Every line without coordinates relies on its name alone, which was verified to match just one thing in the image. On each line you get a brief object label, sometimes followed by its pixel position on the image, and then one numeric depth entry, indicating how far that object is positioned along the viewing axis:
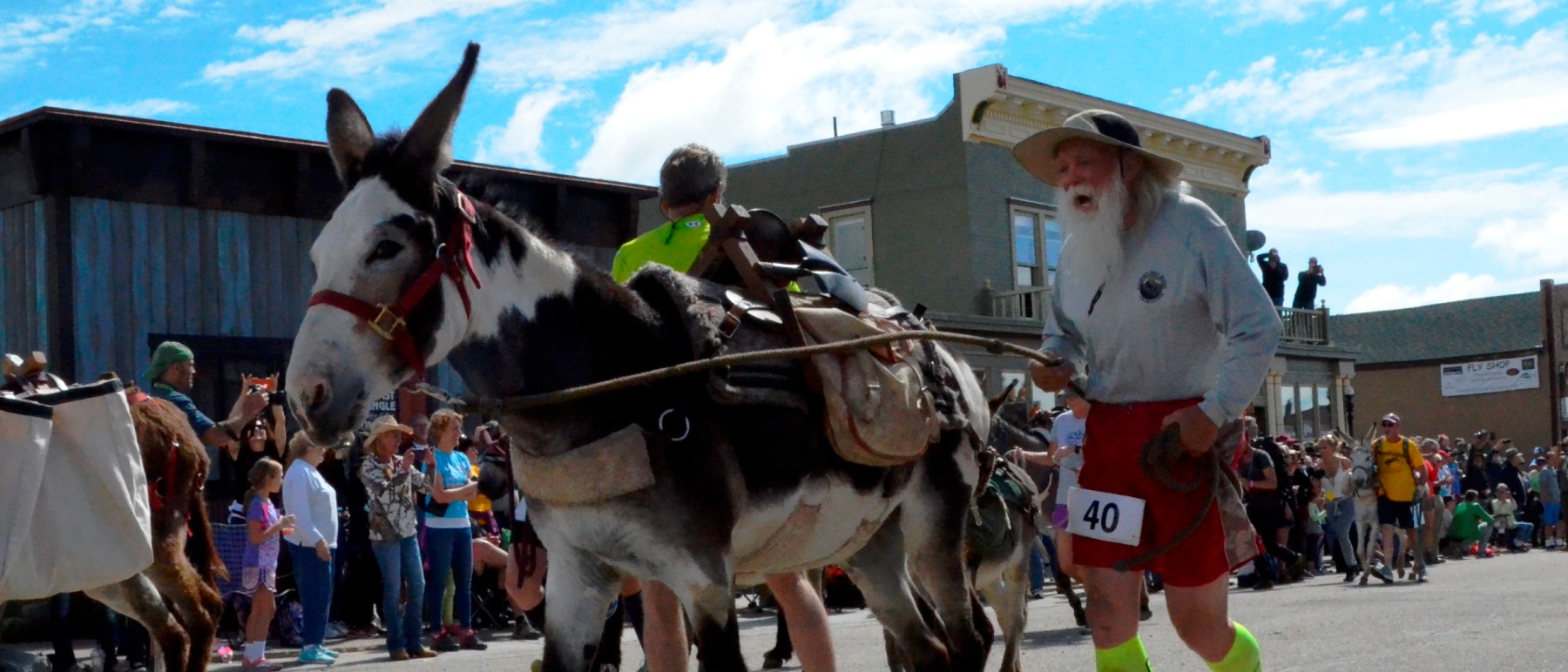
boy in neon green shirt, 5.75
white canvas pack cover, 6.15
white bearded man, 4.40
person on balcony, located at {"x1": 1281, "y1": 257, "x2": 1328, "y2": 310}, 37.62
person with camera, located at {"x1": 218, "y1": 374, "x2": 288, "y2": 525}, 12.52
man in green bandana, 9.23
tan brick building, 59.81
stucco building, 29.02
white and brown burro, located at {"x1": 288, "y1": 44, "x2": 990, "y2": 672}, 4.16
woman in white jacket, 11.73
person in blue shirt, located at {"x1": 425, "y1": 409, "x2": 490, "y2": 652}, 12.59
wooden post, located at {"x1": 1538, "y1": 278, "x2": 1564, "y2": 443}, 54.59
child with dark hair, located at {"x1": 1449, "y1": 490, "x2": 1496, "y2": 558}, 27.03
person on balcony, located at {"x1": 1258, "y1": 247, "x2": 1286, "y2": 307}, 34.91
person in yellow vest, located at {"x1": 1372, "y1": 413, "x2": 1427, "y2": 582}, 19.22
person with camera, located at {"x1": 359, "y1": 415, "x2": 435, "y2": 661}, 12.06
